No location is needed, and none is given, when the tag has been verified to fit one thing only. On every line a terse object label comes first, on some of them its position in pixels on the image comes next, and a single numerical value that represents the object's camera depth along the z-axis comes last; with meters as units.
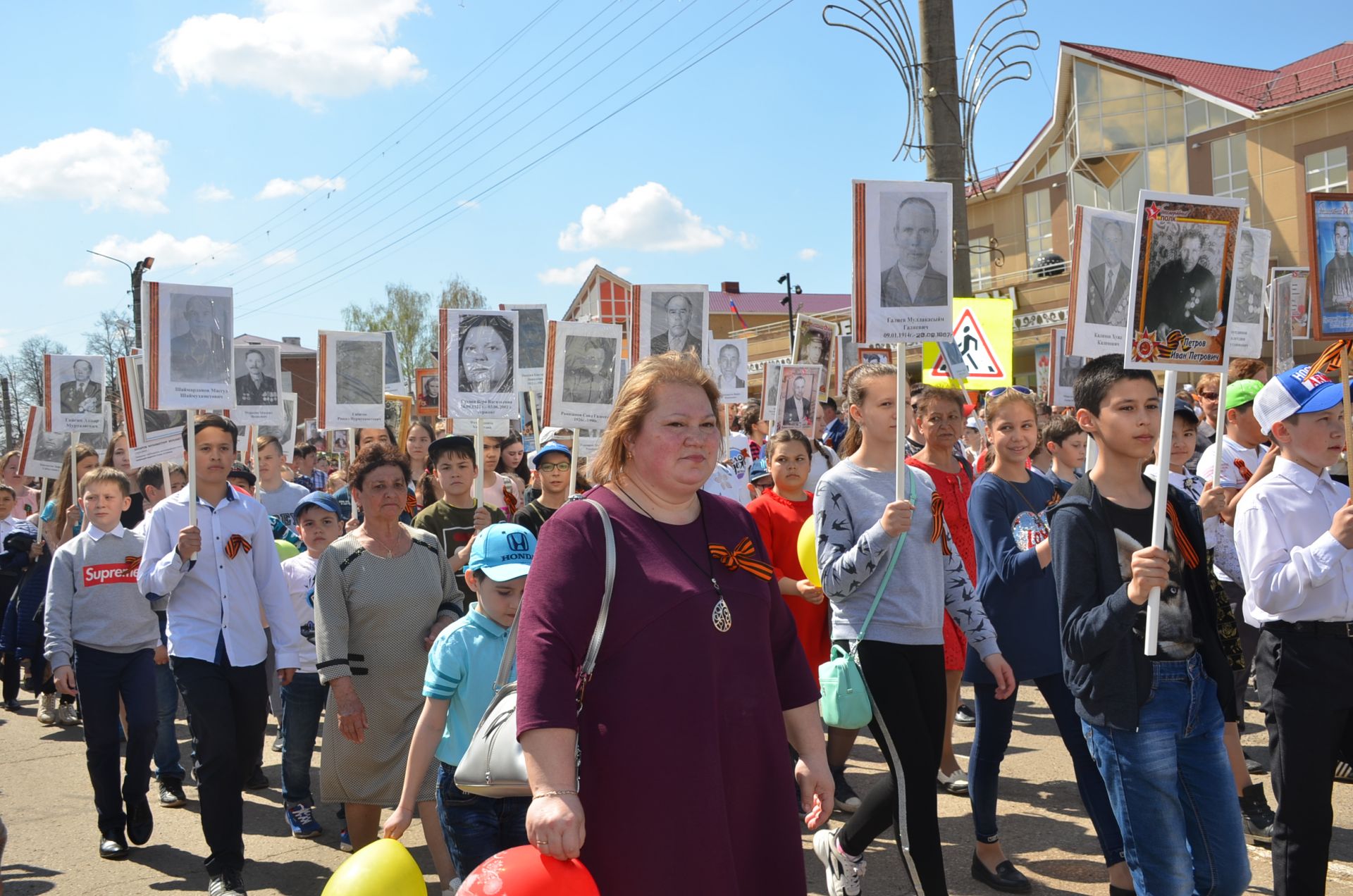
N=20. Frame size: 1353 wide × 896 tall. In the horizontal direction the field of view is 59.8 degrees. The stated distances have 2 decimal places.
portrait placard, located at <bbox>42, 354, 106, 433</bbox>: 12.00
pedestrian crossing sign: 9.72
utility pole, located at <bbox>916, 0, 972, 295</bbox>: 10.87
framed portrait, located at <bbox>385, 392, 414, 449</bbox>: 13.11
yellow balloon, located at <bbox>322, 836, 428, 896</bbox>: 3.32
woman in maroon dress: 2.67
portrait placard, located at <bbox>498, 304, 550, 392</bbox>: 11.83
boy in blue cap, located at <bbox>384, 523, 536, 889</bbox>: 3.97
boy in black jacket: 3.54
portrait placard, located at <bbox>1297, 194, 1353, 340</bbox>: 5.29
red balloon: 2.57
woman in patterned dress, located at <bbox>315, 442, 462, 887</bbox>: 5.27
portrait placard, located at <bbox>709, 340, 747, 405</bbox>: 14.19
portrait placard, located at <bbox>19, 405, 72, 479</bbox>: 12.62
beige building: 33.84
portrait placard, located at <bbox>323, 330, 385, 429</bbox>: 10.87
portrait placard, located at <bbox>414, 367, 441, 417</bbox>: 17.39
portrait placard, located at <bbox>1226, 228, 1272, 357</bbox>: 7.23
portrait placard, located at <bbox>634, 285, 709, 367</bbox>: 8.92
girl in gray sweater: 4.38
